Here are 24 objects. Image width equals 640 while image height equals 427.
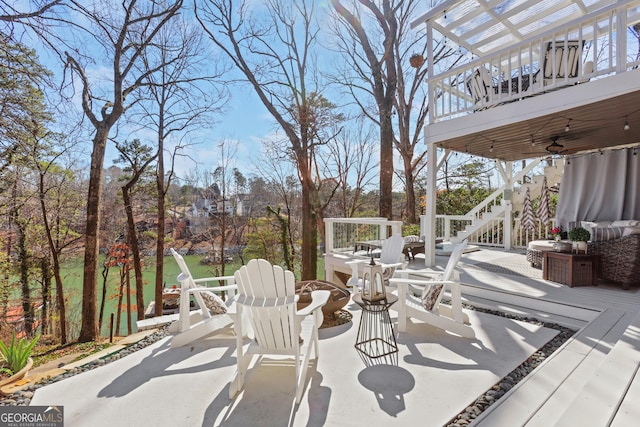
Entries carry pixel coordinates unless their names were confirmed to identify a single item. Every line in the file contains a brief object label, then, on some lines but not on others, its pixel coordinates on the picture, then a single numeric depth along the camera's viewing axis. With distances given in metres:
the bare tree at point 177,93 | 10.53
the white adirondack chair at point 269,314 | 2.31
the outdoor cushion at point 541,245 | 5.14
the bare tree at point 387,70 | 9.36
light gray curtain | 5.84
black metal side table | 2.83
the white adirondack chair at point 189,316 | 3.20
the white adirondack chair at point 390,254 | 4.32
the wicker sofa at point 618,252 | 4.18
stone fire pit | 3.77
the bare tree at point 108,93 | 7.97
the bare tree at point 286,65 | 10.67
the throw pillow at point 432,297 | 3.38
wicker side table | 4.43
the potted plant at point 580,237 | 4.45
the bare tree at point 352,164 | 15.47
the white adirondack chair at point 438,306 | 3.21
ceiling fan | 5.90
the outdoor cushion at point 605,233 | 4.51
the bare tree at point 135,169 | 11.05
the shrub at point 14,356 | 2.99
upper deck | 3.99
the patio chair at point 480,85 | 5.11
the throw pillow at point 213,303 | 3.46
